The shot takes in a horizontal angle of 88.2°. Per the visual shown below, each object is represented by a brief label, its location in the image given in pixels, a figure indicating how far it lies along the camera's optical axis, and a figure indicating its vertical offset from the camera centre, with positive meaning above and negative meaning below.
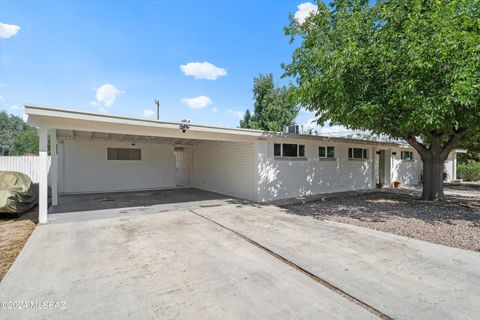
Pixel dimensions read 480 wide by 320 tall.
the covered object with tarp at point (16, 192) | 6.75 -0.92
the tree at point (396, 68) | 5.70 +2.44
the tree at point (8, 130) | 45.96 +6.21
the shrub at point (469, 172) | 18.22 -0.82
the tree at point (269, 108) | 25.22 +5.42
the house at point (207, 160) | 7.42 +0.04
